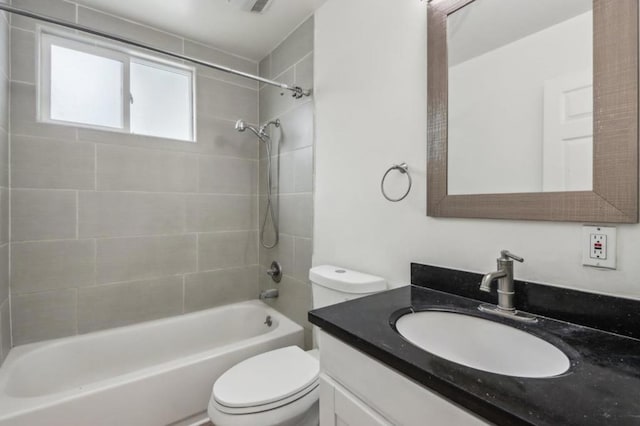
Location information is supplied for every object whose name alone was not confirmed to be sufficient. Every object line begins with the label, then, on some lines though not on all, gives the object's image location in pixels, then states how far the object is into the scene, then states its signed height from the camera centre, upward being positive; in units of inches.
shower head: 84.0 +23.8
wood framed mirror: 30.6 +8.9
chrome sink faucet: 35.7 -9.5
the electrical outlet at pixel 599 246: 31.3 -3.8
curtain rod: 49.2 +33.7
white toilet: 45.6 -29.8
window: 70.9 +32.3
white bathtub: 51.0 -34.4
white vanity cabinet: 23.5 -17.3
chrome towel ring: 51.3 +7.2
